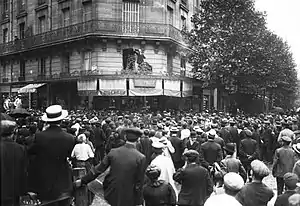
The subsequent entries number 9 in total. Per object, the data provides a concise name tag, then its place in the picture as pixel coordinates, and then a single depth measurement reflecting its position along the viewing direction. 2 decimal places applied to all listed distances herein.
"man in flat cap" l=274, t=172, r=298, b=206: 5.27
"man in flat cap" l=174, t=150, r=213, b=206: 5.88
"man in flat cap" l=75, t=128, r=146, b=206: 5.07
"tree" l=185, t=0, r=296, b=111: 23.56
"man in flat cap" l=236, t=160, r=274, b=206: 5.35
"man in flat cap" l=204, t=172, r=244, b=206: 4.28
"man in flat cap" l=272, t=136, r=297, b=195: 8.27
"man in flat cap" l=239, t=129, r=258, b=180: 9.58
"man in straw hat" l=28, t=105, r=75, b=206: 4.89
